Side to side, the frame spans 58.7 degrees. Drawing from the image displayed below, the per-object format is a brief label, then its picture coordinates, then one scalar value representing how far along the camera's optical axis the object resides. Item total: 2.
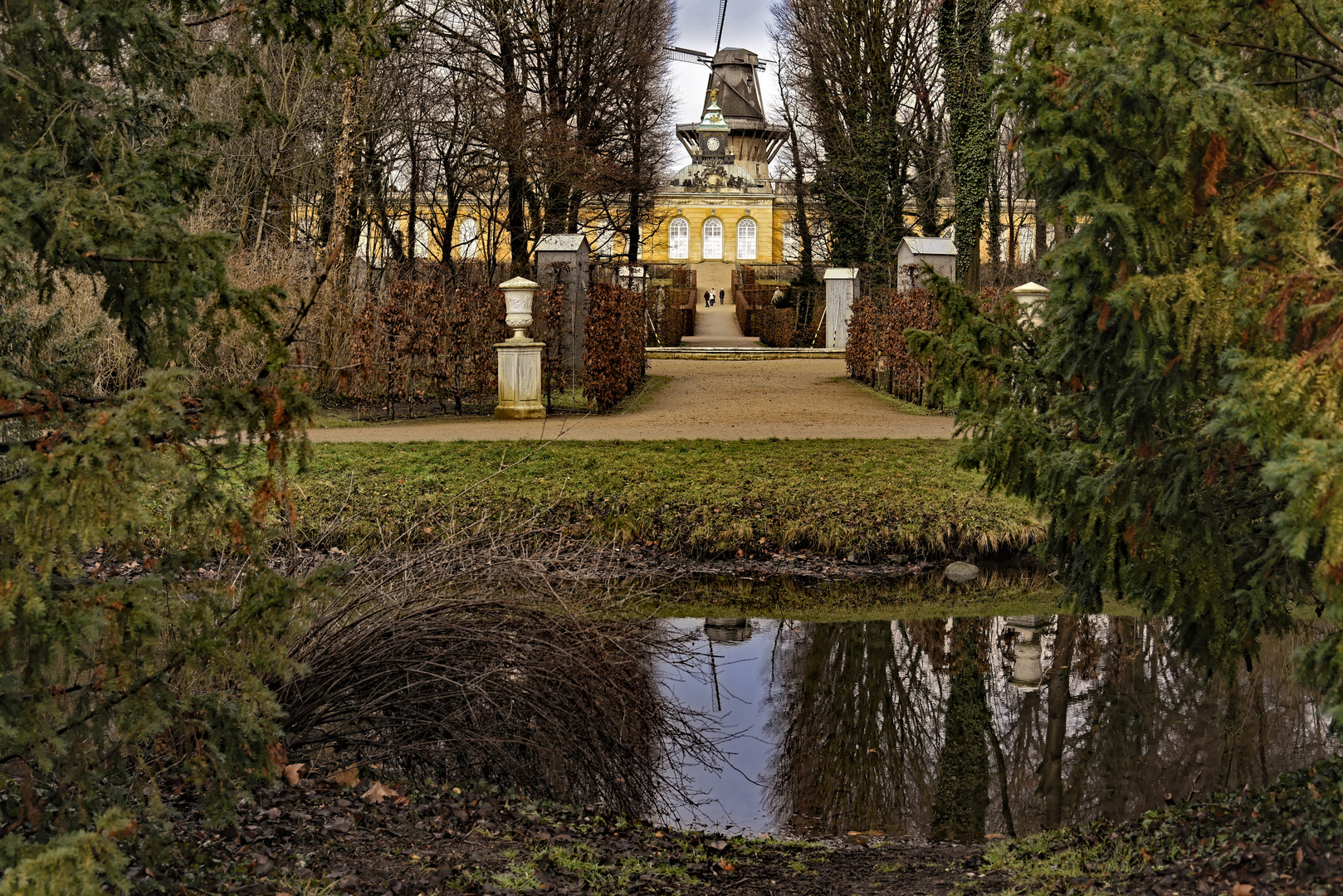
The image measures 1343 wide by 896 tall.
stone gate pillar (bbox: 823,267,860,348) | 23.81
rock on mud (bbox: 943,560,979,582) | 8.30
